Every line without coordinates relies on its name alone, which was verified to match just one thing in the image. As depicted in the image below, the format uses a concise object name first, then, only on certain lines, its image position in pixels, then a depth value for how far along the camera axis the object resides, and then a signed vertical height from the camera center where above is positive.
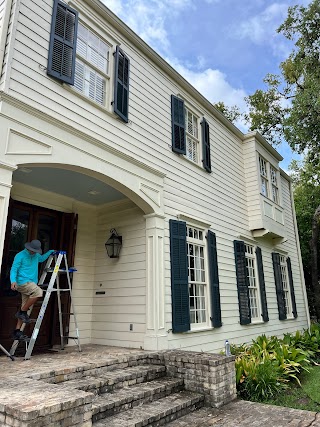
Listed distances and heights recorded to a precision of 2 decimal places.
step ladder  4.12 +0.02
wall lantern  5.91 +1.08
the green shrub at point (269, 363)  4.64 -0.96
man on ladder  4.29 +0.39
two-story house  4.22 +1.97
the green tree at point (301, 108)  10.80 +8.41
